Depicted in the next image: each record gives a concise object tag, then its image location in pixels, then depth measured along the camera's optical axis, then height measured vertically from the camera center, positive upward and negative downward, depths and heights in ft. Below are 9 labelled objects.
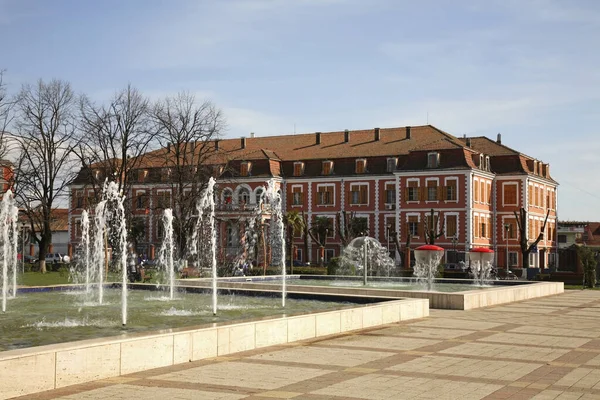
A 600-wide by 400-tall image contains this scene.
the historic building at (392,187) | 208.95 +16.70
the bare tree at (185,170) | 168.76 +16.72
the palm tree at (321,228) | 225.56 +5.50
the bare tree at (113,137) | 158.81 +21.50
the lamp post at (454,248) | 203.21 -0.06
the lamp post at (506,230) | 210.38 +4.61
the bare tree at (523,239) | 160.76 +1.71
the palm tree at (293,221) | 192.95 +6.30
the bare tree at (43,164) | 156.66 +16.40
